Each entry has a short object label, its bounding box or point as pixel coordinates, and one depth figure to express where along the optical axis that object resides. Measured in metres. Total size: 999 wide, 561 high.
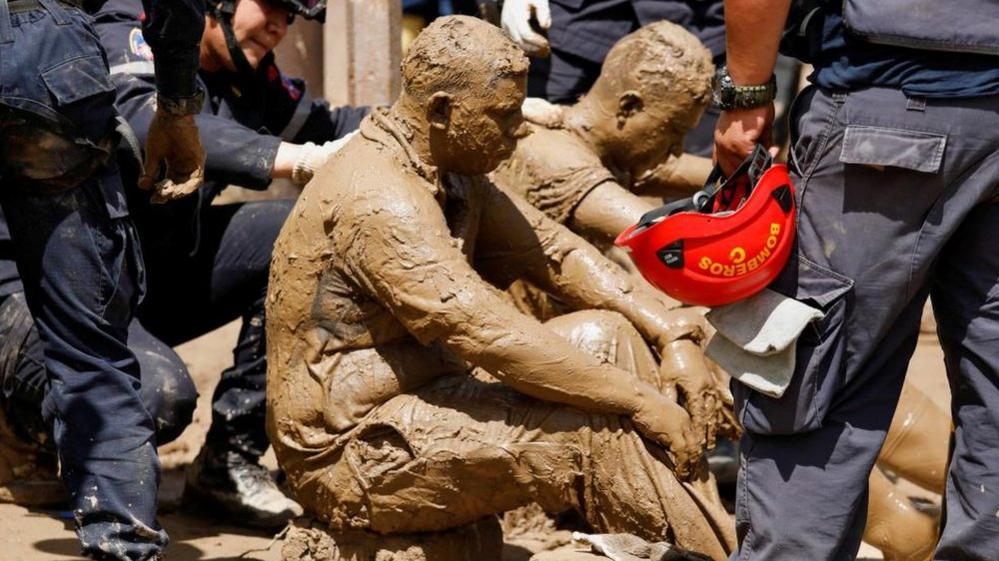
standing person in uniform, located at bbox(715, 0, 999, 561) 5.69
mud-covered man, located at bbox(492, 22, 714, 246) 9.63
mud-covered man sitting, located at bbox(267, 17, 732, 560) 7.26
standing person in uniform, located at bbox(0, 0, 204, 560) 7.20
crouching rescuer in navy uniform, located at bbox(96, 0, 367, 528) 9.38
